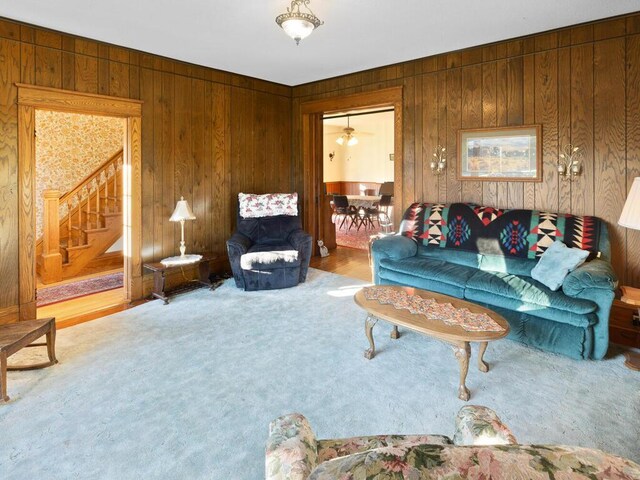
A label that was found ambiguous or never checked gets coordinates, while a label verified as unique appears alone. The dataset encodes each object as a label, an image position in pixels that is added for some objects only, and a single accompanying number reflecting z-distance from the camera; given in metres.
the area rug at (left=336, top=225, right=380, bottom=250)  7.60
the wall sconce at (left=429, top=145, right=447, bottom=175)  4.55
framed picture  3.92
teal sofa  2.84
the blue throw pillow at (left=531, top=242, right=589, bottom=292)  3.05
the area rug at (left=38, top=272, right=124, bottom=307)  4.50
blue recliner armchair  4.57
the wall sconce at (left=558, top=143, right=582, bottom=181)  3.67
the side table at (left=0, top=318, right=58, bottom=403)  2.33
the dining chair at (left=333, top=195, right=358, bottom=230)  9.12
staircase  5.28
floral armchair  0.60
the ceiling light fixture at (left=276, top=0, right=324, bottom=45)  2.87
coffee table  2.38
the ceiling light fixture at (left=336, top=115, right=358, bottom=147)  10.68
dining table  9.42
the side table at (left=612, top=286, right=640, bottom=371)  2.71
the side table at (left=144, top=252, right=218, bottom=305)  4.28
